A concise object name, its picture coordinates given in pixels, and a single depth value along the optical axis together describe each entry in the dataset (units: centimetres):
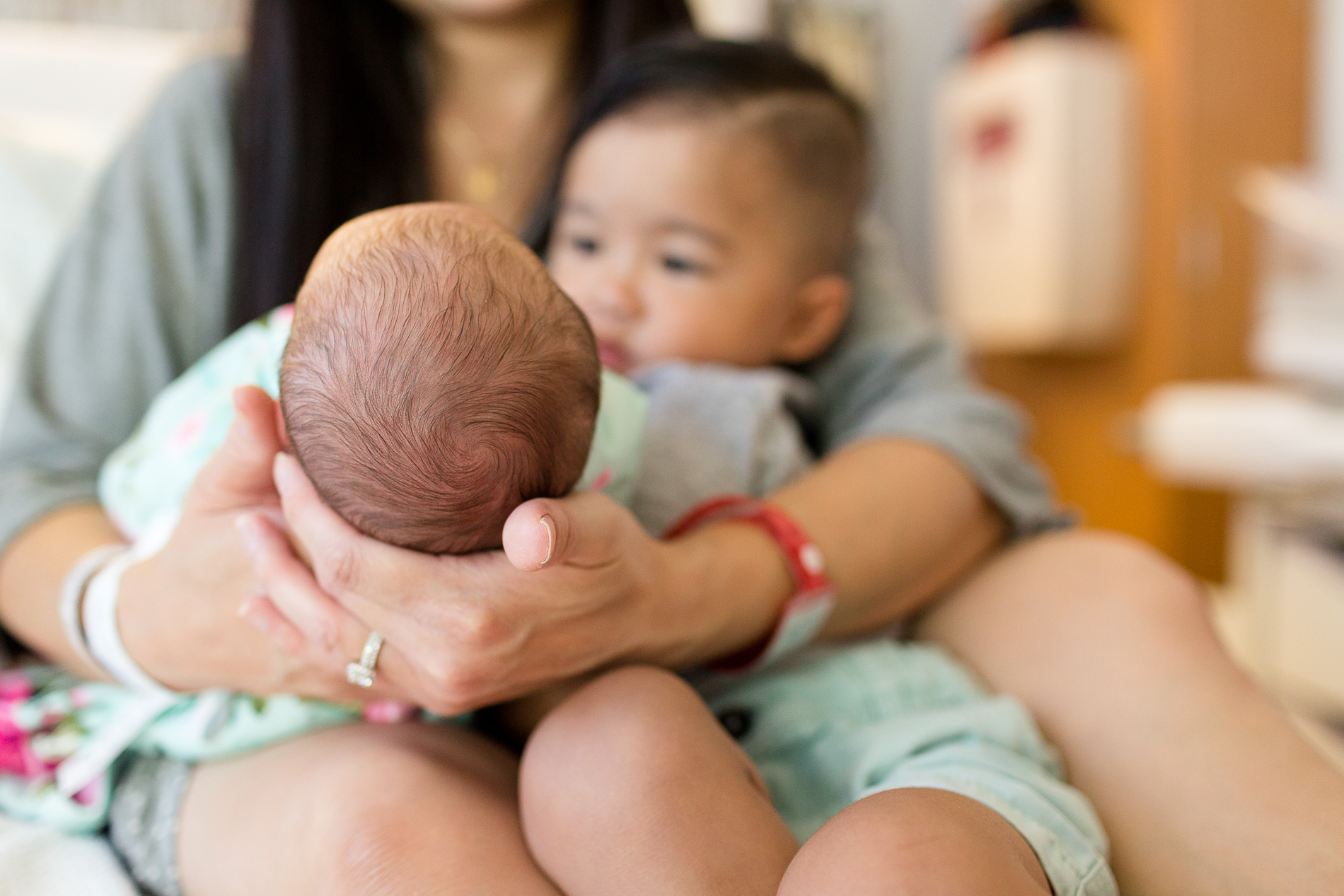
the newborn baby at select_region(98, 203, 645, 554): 49
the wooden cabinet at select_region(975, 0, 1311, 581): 246
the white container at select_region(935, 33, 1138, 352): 254
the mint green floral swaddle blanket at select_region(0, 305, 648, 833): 64
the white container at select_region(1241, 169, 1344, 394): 158
